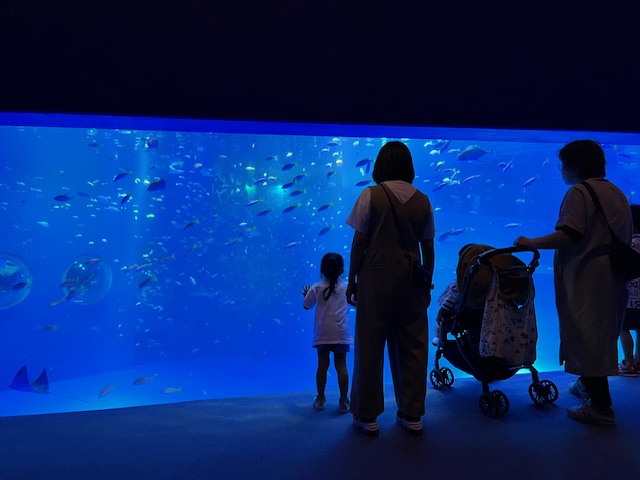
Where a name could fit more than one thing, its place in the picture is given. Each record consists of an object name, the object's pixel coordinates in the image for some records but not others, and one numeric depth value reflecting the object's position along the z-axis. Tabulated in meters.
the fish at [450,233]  8.80
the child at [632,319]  3.80
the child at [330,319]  3.36
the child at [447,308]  3.23
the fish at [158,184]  7.58
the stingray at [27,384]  10.24
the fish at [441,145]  11.01
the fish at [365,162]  7.50
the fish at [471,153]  7.46
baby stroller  2.75
